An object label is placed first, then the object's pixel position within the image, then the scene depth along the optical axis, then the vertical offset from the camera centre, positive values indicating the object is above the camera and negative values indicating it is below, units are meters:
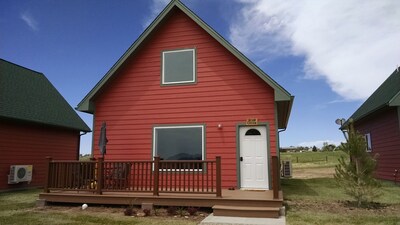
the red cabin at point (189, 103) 10.69 +1.98
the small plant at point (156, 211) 8.43 -1.30
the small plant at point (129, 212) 8.31 -1.27
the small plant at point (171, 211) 8.30 -1.24
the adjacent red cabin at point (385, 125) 13.62 +1.68
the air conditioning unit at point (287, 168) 17.66 -0.37
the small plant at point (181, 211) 8.34 -1.26
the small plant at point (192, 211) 8.32 -1.24
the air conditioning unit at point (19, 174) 13.73 -0.55
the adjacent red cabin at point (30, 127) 13.80 +1.61
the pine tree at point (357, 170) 9.04 -0.25
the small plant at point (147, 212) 8.28 -1.27
